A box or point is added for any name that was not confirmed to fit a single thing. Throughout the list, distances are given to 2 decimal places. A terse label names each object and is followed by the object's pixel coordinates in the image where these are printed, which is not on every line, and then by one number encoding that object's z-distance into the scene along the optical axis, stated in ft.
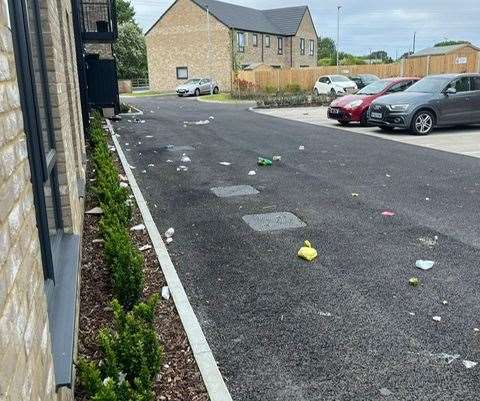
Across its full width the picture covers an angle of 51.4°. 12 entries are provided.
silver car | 137.08
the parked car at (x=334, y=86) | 105.19
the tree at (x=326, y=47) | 337.50
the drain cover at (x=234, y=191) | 26.30
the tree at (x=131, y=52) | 190.80
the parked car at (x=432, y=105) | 47.52
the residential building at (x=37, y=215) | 5.21
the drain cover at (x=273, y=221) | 20.48
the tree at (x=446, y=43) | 295.28
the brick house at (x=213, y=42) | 157.07
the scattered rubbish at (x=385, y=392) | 9.77
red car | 55.57
